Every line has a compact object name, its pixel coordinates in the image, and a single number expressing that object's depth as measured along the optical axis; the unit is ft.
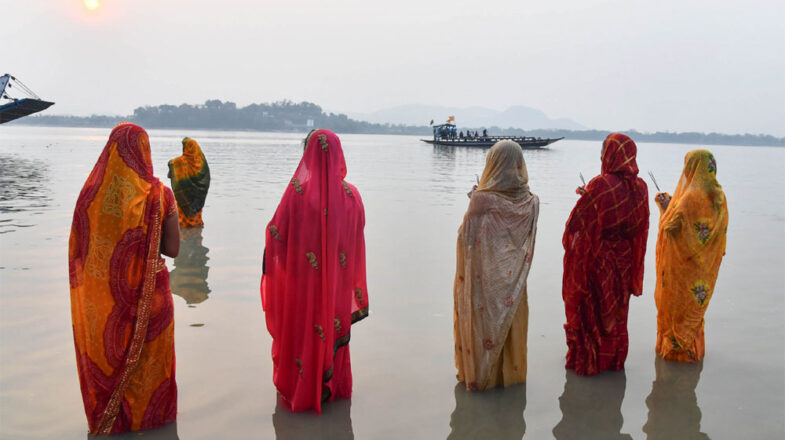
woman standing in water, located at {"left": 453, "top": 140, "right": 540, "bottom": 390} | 12.24
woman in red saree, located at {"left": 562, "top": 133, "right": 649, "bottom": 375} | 13.19
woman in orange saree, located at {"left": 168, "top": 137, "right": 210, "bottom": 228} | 31.68
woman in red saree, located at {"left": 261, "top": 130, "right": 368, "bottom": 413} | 10.94
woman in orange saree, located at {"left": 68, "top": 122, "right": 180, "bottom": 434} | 9.75
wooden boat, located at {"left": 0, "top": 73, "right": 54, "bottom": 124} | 85.71
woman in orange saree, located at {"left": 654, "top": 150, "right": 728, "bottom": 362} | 14.07
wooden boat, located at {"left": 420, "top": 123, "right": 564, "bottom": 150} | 176.24
